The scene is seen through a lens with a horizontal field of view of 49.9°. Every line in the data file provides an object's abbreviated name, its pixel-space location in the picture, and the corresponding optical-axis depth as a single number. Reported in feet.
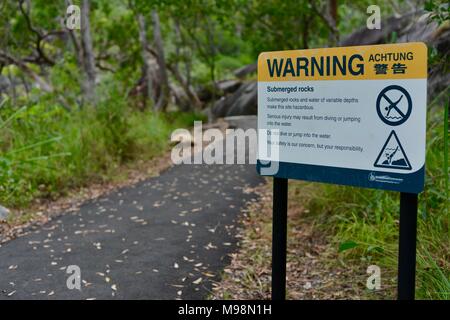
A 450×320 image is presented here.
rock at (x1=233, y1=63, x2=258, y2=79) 69.31
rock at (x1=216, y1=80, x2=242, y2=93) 63.05
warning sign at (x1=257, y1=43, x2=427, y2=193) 6.98
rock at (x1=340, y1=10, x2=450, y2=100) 17.90
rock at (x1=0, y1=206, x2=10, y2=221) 17.02
